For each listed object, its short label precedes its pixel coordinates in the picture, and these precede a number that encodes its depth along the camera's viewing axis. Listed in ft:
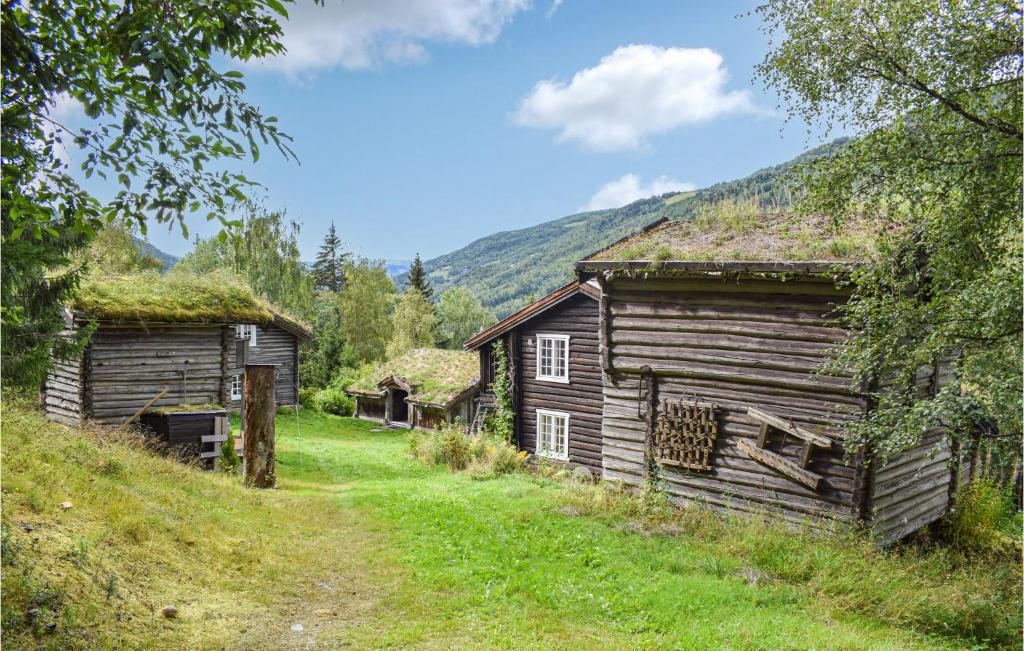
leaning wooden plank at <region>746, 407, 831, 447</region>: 36.40
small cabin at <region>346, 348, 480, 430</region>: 103.40
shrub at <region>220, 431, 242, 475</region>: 50.57
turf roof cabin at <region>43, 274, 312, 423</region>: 61.62
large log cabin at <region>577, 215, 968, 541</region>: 36.24
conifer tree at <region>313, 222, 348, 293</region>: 244.42
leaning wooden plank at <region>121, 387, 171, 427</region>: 56.09
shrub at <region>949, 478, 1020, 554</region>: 43.19
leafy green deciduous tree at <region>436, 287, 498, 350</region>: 237.86
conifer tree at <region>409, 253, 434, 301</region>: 213.87
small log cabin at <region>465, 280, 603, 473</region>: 75.46
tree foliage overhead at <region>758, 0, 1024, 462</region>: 21.91
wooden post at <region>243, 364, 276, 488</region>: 44.60
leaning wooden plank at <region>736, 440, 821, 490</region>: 36.68
